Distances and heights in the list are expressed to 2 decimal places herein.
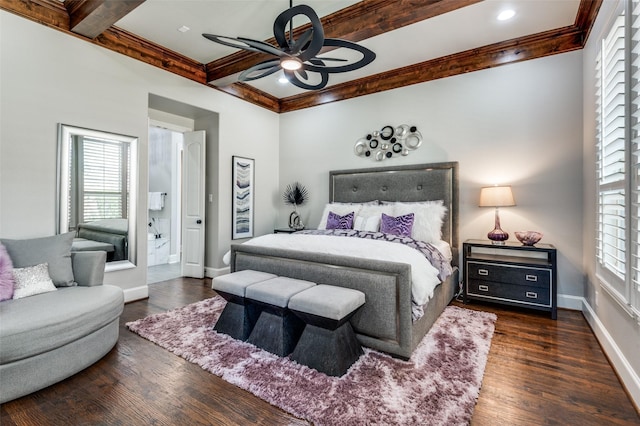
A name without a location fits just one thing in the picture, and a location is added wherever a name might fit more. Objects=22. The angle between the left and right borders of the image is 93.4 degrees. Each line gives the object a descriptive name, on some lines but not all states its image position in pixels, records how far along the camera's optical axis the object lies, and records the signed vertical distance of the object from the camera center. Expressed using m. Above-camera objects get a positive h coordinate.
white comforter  2.35 -0.33
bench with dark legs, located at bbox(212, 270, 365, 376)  2.07 -0.82
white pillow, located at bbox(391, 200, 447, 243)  3.62 -0.05
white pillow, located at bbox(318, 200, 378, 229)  4.31 +0.06
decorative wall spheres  4.36 +1.07
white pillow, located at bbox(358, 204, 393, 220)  3.98 +0.04
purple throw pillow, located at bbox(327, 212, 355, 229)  4.09 -0.11
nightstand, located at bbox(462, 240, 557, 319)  3.08 -0.67
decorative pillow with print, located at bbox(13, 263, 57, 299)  2.26 -0.53
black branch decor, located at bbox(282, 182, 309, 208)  5.43 +0.32
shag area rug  1.68 -1.10
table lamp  3.40 +0.15
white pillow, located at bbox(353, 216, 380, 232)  3.83 -0.14
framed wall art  4.97 +0.26
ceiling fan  2.10 +1.31
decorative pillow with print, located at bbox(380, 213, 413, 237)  3.60 -0.14
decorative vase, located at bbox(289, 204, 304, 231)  5.35 -0.15
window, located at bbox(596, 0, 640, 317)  1.81 +0.40
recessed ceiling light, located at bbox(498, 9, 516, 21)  3.01 +2.02
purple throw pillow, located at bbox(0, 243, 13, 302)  2.16 -0.47
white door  4.83 +0.14
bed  2.28 -0.51
